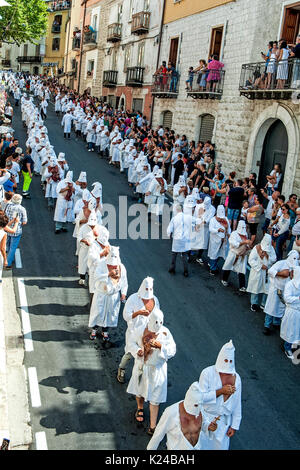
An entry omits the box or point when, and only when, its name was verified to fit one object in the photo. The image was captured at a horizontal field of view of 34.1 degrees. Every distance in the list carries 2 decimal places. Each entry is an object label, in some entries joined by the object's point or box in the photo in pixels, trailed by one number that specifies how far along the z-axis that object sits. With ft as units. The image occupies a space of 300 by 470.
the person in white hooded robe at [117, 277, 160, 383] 22.36
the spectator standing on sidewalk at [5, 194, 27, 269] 33.83
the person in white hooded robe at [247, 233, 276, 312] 31.96
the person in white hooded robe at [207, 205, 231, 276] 38.55
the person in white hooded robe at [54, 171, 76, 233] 43.91
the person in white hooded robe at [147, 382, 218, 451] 15.78
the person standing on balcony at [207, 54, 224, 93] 69.67
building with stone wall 55.11
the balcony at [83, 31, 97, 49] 145.69
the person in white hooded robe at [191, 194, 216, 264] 40.45
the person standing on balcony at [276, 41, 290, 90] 51.62
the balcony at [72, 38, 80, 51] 162.50
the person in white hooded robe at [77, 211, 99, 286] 32.44
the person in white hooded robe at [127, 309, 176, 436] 20.15
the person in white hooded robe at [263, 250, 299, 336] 29.12
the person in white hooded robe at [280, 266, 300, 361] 27.04
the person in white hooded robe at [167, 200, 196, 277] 37.83
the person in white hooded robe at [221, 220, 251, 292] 35.17
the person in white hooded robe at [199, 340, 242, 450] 17.51
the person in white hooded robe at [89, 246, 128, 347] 26.05
